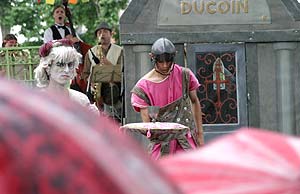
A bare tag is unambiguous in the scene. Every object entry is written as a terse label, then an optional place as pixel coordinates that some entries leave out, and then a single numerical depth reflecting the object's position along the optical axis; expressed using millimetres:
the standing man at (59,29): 18756
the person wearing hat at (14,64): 18938
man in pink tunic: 11260
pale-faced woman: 9694
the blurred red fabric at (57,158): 1521
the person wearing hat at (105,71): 18295
